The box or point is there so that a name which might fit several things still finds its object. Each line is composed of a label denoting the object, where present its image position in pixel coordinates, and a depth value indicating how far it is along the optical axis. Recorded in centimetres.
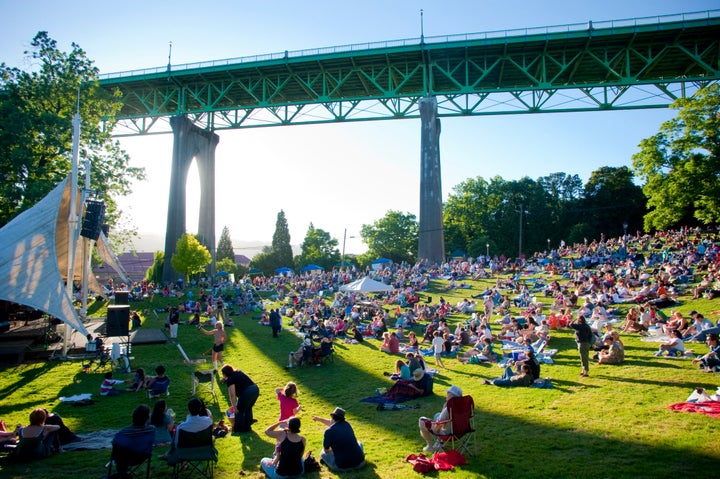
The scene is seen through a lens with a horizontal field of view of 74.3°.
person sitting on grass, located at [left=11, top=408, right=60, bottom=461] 705
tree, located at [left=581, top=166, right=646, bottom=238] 5944
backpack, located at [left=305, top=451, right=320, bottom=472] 668
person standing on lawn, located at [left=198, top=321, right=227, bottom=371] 1378
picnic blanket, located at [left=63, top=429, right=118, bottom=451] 770
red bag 652
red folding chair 713
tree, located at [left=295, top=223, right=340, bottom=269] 7525
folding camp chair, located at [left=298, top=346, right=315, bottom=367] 1529
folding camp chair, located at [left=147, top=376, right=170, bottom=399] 1104
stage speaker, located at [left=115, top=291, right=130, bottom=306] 2232
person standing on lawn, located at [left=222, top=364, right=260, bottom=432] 866
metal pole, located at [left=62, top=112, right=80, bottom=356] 1555
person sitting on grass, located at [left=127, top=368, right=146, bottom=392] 1190
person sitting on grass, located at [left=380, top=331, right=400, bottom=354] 1678
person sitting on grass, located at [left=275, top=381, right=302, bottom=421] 830
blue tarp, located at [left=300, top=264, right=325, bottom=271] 5647
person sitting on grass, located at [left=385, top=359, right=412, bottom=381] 1158
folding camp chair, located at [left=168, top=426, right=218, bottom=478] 636
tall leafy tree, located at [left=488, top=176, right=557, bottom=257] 6293
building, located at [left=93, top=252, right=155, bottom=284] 9175
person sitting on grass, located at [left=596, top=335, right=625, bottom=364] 1262
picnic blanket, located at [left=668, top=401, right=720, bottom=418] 807
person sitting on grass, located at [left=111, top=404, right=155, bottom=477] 609
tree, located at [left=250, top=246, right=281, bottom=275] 7194
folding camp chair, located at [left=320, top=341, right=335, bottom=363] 1559
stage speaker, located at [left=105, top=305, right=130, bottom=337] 1647
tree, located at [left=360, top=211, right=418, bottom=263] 7762
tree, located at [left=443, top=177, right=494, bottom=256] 6706
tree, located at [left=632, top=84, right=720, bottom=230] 2989
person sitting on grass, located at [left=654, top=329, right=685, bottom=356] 1276
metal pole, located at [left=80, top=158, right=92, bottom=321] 1655
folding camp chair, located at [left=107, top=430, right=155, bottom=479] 609
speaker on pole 1616
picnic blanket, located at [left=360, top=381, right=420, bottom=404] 1069
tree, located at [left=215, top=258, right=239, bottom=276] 7606
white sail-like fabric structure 1295
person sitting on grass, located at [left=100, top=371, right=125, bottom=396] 1152
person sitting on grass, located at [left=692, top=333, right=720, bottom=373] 1093
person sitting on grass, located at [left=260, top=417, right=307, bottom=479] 635
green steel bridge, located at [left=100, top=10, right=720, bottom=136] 3719
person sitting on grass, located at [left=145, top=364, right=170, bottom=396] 1102
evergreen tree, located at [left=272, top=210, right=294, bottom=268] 7344
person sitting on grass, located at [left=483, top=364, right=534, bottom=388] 1134
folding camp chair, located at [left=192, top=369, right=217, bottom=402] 1123
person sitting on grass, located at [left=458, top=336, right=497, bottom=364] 1461
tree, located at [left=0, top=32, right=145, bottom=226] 2256
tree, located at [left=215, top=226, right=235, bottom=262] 8969
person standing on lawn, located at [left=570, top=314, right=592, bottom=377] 1166
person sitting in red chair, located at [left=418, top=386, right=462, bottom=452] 717
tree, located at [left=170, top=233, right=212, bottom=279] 4112
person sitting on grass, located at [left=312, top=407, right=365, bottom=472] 664
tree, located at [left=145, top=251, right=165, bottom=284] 4916
